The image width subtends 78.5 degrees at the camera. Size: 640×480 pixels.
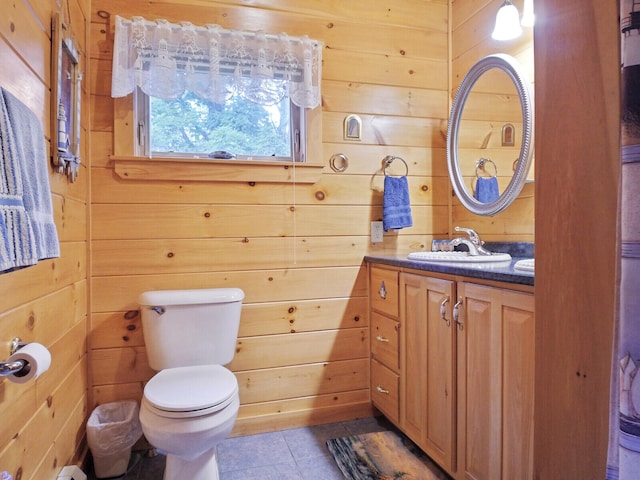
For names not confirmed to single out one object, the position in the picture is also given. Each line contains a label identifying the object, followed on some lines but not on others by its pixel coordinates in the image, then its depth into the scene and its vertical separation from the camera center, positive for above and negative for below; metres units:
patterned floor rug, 1.62 -1.01
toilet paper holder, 0.84 -0.30
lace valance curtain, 1.80 +0.83
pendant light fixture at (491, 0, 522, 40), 1.78 +0.96
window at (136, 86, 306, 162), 1.97 +0.55
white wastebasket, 1.62 -0.88
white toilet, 1.34 -0.59
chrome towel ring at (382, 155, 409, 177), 2.22 +0.40
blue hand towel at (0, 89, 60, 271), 0.77 +0.09
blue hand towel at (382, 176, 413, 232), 2.13 +0.15
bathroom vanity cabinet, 1.16 -0.50
